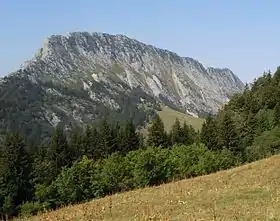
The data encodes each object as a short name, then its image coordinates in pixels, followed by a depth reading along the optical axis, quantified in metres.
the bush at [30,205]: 72.29
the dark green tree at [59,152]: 104.06
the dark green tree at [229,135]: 119.44
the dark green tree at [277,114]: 119.81
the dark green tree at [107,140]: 112.81
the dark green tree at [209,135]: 119.31
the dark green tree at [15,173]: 88.94
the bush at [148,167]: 81.88
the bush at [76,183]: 81.56
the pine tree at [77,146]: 112.25
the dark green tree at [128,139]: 113.81
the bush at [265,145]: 100.75
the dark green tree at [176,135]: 123.86
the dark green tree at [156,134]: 116.38
